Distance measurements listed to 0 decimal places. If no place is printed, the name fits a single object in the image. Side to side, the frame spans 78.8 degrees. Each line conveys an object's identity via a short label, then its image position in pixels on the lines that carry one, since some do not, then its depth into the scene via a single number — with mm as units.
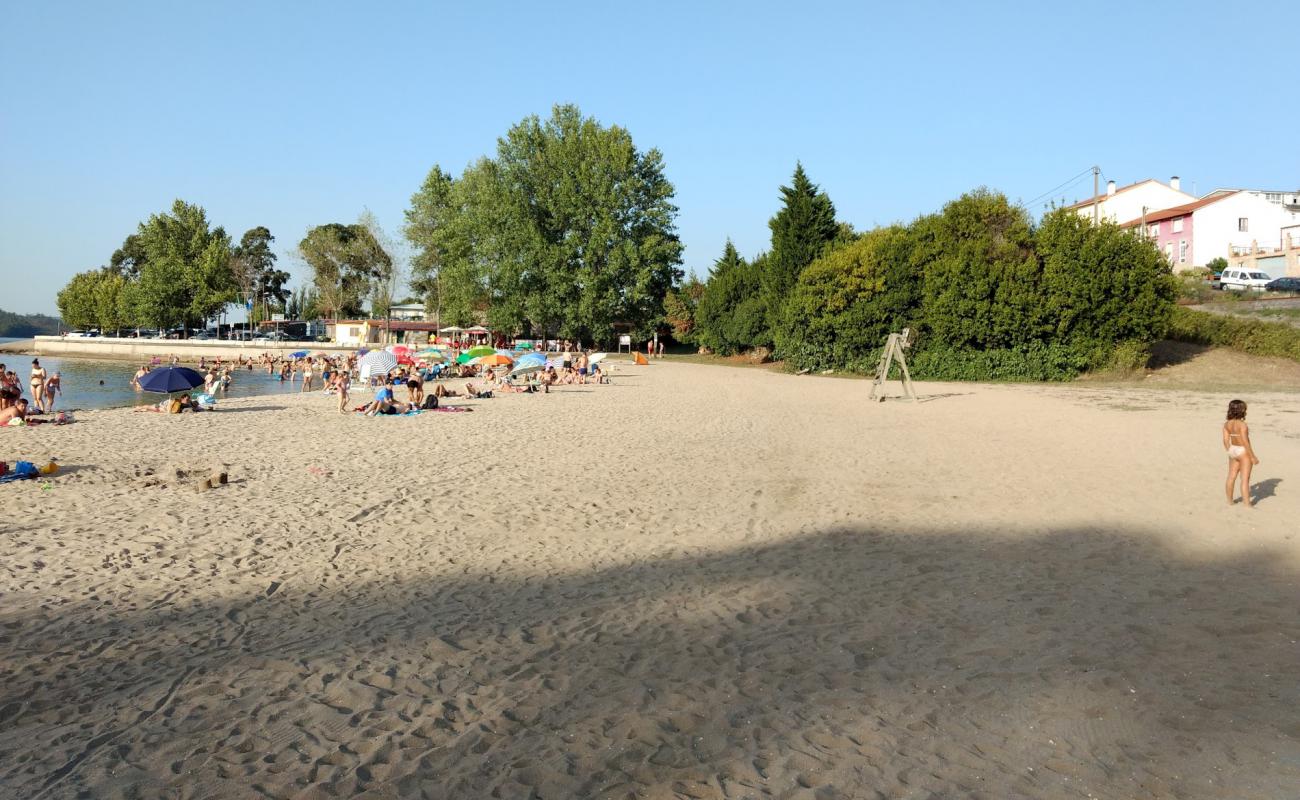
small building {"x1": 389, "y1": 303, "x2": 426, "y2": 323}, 104312
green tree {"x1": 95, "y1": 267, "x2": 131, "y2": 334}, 93375
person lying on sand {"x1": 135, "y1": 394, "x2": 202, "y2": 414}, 20156
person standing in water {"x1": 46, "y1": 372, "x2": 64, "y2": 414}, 23553
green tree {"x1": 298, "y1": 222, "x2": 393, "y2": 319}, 87625
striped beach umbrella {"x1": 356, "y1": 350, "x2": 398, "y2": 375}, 27250
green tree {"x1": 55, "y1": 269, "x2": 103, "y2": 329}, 99250
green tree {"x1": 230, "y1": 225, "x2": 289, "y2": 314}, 87938
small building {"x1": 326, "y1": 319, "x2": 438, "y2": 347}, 77125
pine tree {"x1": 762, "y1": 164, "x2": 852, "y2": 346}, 44156
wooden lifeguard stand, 23972
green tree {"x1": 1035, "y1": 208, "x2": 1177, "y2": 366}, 28734
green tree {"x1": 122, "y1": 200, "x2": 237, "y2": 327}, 77375
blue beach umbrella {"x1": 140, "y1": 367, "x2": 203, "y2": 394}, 21548
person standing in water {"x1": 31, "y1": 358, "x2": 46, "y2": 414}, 21856
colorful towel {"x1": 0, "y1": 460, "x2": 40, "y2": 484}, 10961
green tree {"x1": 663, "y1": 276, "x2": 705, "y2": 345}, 65331
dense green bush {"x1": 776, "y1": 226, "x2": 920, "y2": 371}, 35688
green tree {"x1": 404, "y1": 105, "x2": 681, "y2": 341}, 56094
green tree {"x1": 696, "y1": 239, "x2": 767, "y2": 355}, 50938
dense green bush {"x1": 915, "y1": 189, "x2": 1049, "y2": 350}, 30938
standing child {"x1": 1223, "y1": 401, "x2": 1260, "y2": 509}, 9156
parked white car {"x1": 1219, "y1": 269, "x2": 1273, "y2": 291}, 41688
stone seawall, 70062
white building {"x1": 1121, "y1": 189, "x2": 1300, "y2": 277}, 55875
